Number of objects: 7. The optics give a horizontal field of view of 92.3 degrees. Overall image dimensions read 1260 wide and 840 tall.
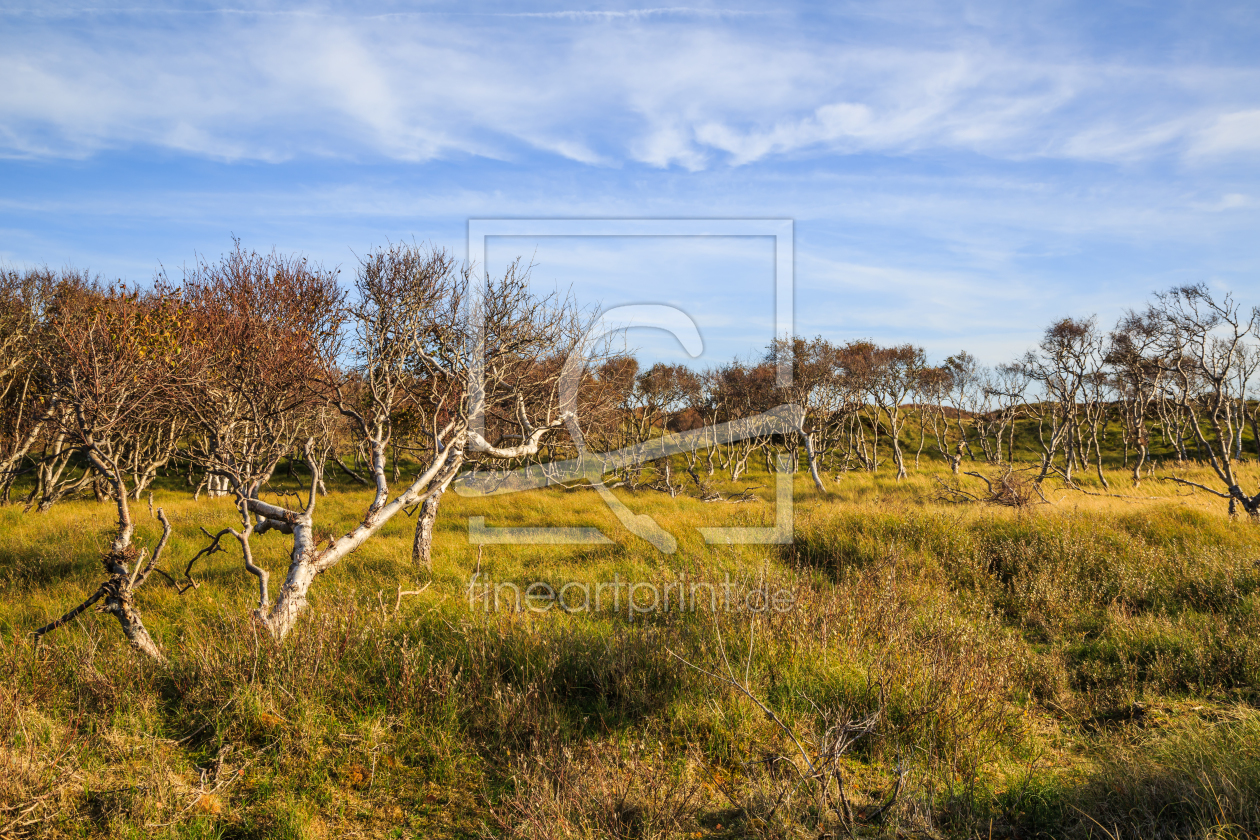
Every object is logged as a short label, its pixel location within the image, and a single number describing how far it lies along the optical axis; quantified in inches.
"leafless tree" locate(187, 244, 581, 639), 245.3
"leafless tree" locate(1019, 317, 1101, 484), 1070.4
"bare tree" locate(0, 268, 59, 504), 644.1
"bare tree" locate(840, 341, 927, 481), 1279.5
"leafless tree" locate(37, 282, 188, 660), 204.4
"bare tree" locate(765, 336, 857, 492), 1012.5
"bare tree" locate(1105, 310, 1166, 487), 797.2
